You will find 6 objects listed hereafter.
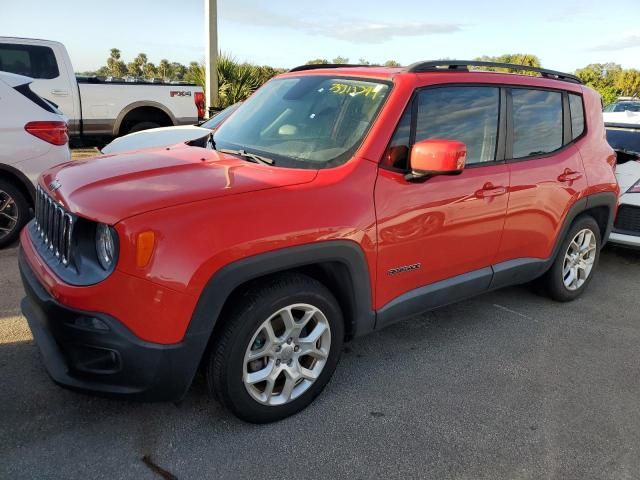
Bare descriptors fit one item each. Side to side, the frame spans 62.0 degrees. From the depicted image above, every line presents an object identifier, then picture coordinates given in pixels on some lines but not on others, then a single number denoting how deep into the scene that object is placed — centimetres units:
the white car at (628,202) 546
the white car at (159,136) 612
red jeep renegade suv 227
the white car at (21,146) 502
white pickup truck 825
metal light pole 1263
